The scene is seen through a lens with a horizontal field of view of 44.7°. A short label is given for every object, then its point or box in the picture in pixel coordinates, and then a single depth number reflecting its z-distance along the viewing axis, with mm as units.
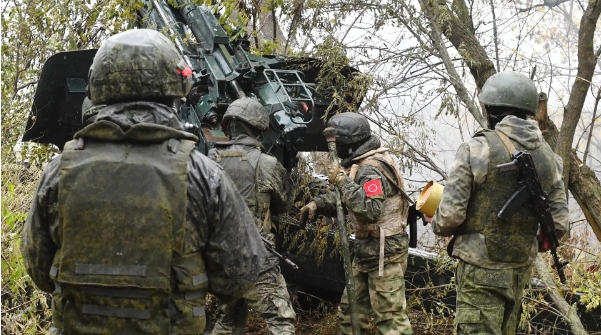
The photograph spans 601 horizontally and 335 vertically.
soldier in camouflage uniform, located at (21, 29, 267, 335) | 3055
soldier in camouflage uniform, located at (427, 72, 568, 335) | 4801
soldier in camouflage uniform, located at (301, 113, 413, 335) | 5938
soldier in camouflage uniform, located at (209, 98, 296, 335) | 6172
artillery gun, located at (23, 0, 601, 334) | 6941
